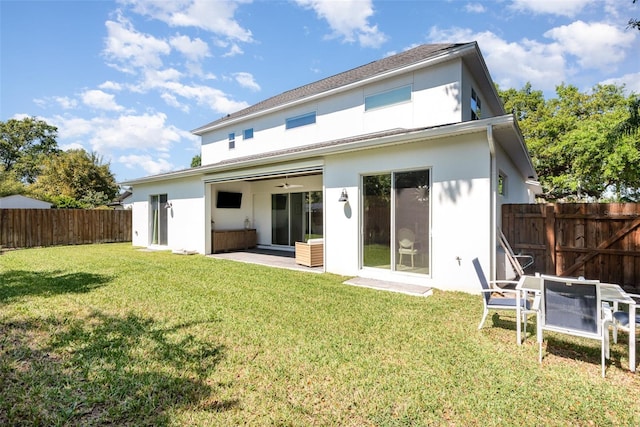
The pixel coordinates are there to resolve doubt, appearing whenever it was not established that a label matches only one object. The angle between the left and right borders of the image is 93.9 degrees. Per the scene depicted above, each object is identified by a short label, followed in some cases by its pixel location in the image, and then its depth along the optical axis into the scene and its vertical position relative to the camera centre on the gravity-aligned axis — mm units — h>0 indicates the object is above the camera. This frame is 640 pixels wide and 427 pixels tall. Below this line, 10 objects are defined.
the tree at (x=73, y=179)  29062 +3791
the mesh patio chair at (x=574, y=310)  3371 -1131
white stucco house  6590 +1243
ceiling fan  13094 +1481
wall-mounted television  13430 +764
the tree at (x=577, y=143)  16203 +4451
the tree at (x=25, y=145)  39812 +10103
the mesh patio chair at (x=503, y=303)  4161 -1311
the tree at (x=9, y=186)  27803 +3107
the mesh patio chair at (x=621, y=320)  3523 -1278
